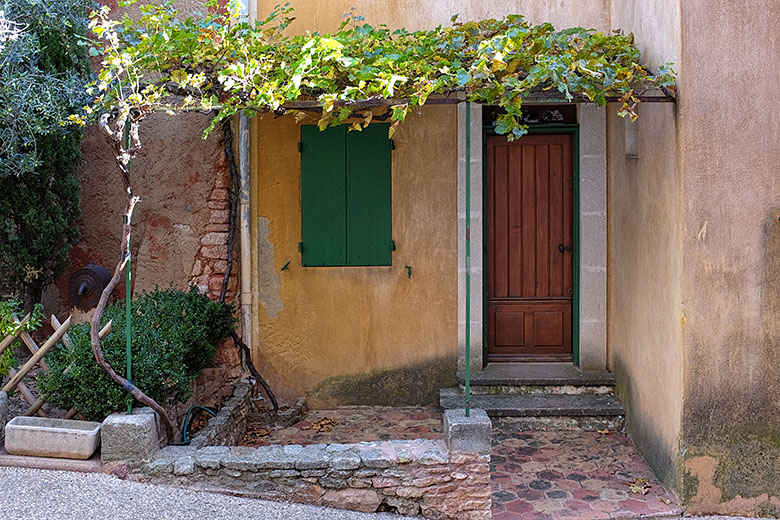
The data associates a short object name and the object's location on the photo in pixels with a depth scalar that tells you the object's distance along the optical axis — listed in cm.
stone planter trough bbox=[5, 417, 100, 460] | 466
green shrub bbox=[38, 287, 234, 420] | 474
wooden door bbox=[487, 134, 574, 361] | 673
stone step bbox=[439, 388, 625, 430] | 606
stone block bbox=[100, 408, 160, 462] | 459
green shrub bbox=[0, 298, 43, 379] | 510
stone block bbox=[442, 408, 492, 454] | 454
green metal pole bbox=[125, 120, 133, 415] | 468
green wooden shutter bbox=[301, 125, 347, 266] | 655
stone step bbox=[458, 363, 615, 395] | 630
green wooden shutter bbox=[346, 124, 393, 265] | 655
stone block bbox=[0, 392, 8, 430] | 500
